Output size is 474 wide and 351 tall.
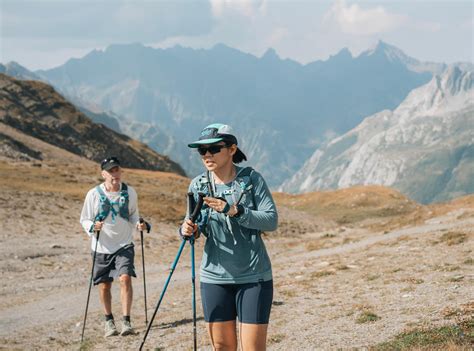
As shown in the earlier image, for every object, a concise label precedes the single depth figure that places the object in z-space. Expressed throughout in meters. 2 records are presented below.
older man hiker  10.64
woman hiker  5.86
